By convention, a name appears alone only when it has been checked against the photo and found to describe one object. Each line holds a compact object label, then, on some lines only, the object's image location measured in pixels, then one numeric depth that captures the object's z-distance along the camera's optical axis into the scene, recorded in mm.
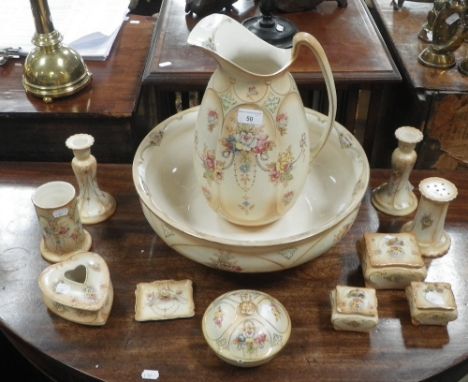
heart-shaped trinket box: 620
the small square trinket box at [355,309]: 610
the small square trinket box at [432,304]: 618
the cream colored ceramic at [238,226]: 621
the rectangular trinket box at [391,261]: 659
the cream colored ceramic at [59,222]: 671
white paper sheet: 1048
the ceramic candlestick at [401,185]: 739
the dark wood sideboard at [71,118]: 893
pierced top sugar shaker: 678
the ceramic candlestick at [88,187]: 729
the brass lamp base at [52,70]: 899
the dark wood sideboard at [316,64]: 954
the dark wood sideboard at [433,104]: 928
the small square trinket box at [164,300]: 639
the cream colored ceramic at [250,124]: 602
